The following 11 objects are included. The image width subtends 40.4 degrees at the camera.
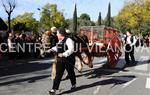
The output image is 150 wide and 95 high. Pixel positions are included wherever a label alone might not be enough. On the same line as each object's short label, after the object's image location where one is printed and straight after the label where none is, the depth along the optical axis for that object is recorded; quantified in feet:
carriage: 29.27
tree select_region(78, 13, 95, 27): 204.39
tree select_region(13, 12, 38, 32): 149.86
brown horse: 24.12
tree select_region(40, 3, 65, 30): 137.86
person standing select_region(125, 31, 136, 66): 33.30
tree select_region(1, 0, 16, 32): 89.23
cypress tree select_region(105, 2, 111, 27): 189.61
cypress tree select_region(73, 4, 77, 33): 171.27
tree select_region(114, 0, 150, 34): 122.16
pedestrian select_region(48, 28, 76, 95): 17.44
